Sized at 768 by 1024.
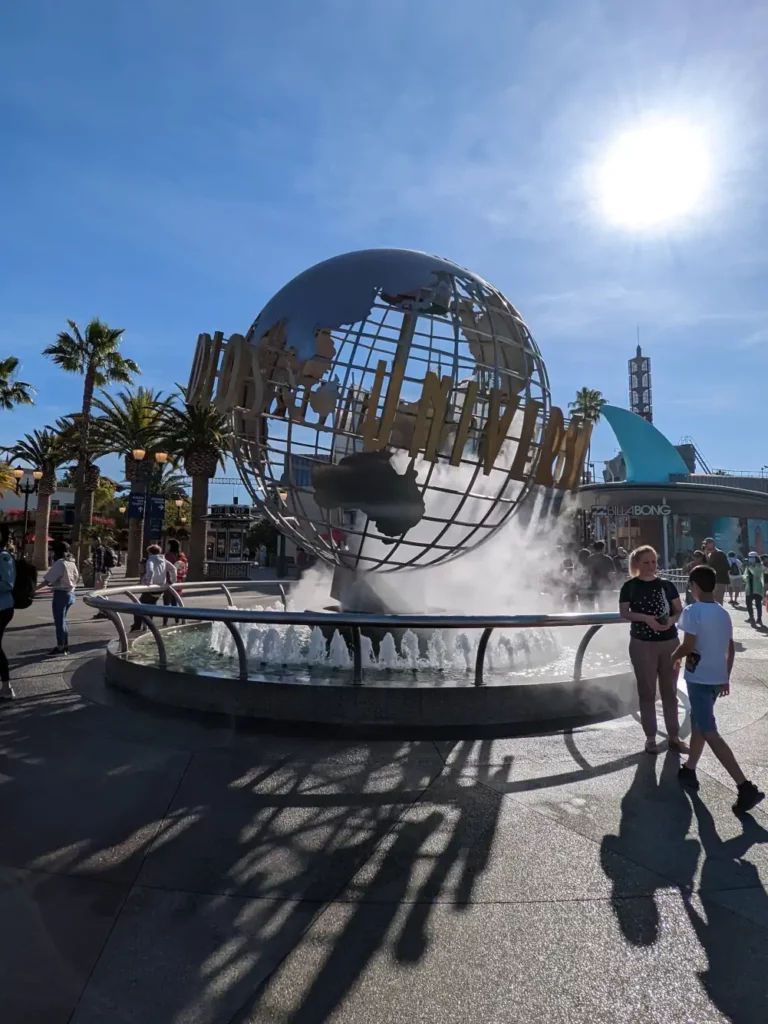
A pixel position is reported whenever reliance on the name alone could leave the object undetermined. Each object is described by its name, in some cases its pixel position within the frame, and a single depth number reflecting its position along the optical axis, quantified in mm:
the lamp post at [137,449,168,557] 24625
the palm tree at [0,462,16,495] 34438
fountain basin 5398
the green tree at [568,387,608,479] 56156
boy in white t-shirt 4016
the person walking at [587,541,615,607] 11938
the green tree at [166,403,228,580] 26906
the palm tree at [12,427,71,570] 33438
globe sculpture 6742
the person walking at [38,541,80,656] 8820
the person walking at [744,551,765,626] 14430
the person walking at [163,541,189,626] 11055
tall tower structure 114938
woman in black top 4801
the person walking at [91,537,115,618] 20162
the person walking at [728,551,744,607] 19984
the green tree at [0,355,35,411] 32625
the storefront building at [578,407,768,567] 41156
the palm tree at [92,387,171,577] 27812
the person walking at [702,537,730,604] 11109
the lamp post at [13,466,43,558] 23281
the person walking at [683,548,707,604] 10614
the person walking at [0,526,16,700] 6215
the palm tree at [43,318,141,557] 28500
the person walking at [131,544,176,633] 10594
